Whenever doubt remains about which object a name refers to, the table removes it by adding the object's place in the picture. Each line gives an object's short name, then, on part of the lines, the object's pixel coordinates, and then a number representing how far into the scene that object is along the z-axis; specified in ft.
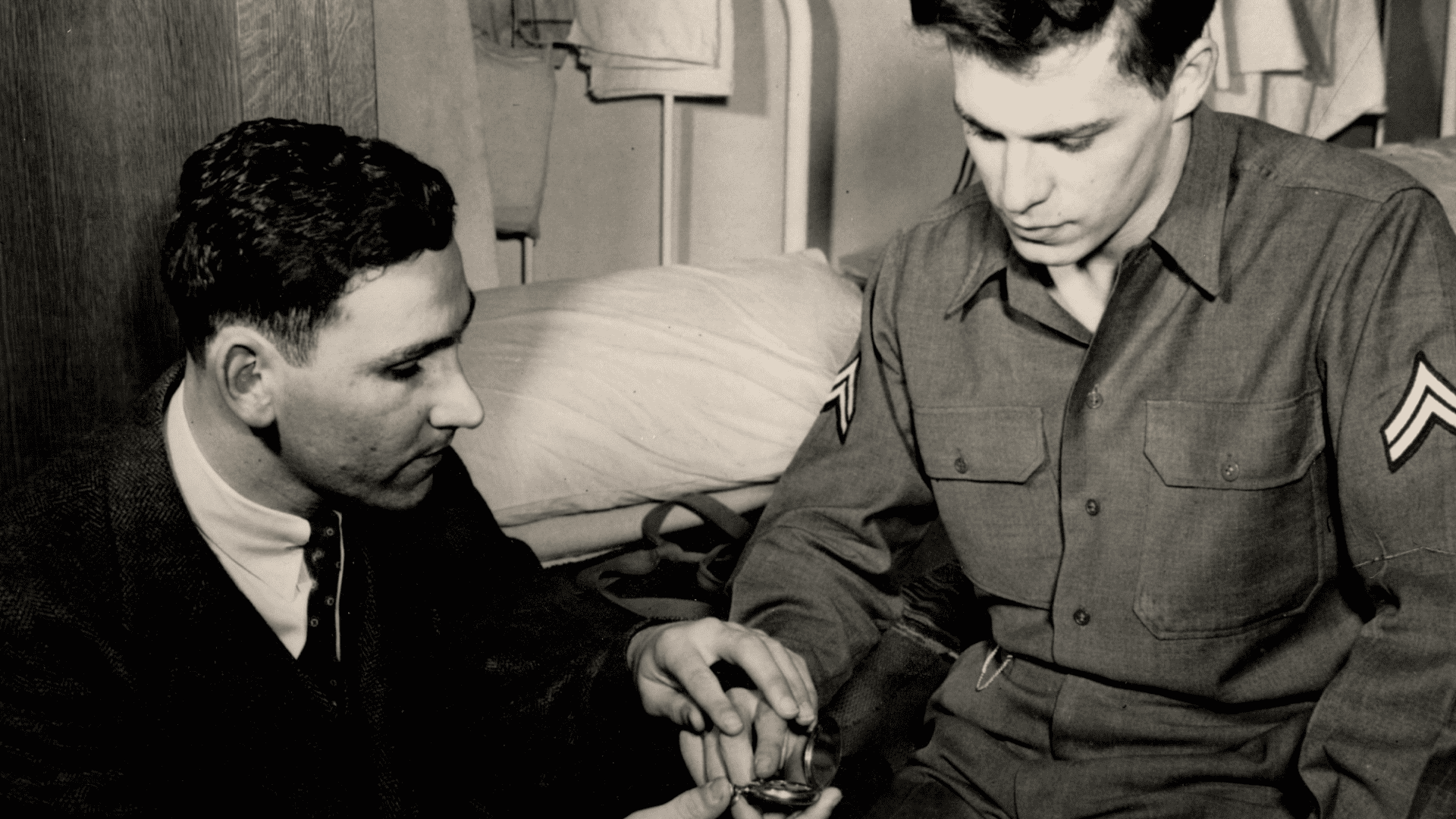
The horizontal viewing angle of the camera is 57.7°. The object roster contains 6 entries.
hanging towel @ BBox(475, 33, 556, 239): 11.23
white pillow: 7.79
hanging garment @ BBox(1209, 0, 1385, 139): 10.78
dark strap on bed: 6.88
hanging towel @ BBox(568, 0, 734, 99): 10.98
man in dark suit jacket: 4.17
